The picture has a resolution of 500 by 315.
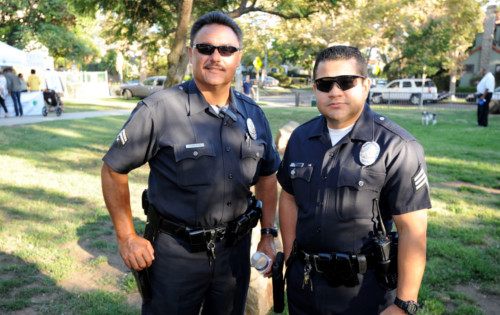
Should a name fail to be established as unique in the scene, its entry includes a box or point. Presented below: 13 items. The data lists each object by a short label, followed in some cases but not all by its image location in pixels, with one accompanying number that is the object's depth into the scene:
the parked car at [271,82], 54.56
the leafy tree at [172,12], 7.62
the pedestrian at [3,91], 16.14
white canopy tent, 15.24
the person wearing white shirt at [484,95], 14.05
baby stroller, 17.08
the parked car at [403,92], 26.16
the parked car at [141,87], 28.05
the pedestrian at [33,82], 18.14
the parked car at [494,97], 20.46
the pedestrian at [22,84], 16.81
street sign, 28.82
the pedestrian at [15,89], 16.31
